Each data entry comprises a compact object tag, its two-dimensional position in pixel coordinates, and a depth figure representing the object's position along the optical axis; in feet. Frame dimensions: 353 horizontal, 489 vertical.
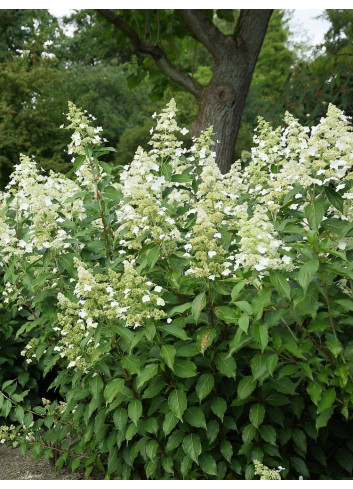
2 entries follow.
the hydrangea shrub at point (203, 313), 8.34
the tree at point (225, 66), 23.99
